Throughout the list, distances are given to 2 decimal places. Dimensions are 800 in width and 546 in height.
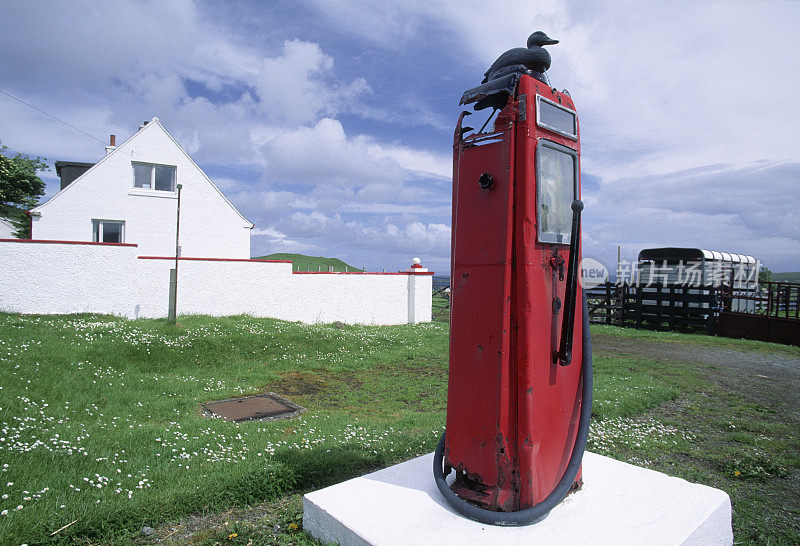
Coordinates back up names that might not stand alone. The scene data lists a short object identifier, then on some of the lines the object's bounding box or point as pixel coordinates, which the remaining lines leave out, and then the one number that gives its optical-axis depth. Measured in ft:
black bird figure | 9.76
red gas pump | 8.92
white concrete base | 8.55
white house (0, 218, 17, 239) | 93.77
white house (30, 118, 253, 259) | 54.85
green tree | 90.02
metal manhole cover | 20.21
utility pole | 41.68
